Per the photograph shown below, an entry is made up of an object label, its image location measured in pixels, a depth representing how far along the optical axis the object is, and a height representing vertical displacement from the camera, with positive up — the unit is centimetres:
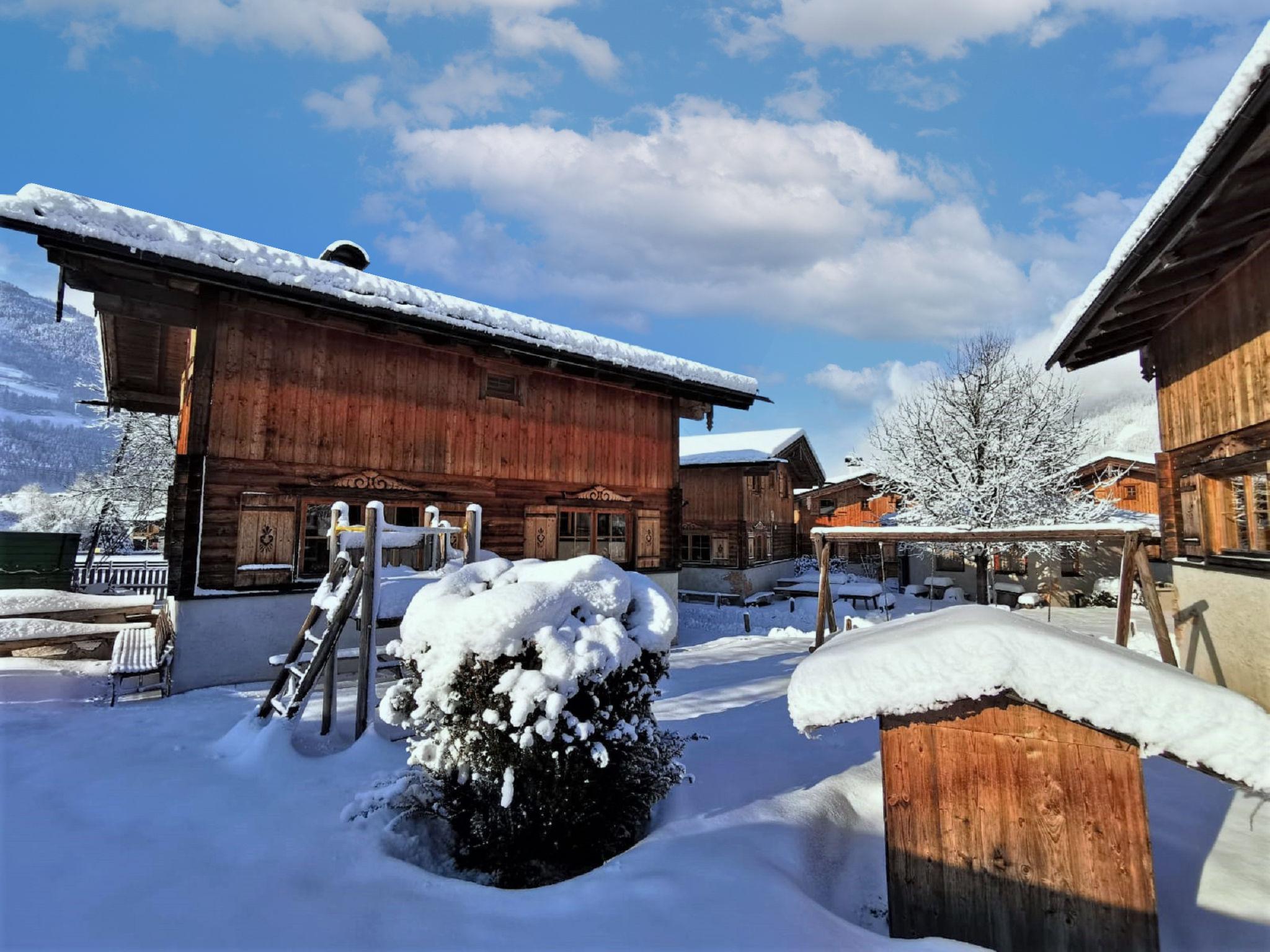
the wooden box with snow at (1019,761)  296 -119
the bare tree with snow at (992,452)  1839 +255
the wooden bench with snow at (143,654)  763 -167
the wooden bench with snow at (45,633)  935 -164
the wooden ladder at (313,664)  599 -134
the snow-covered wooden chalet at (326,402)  884 +237
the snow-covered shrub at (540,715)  411 -126
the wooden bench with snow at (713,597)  2269 -241
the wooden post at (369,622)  612 -89
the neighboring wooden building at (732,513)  2464 +83
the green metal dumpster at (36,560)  1220 -62
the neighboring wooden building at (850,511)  3159 +121
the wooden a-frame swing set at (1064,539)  791 -6
